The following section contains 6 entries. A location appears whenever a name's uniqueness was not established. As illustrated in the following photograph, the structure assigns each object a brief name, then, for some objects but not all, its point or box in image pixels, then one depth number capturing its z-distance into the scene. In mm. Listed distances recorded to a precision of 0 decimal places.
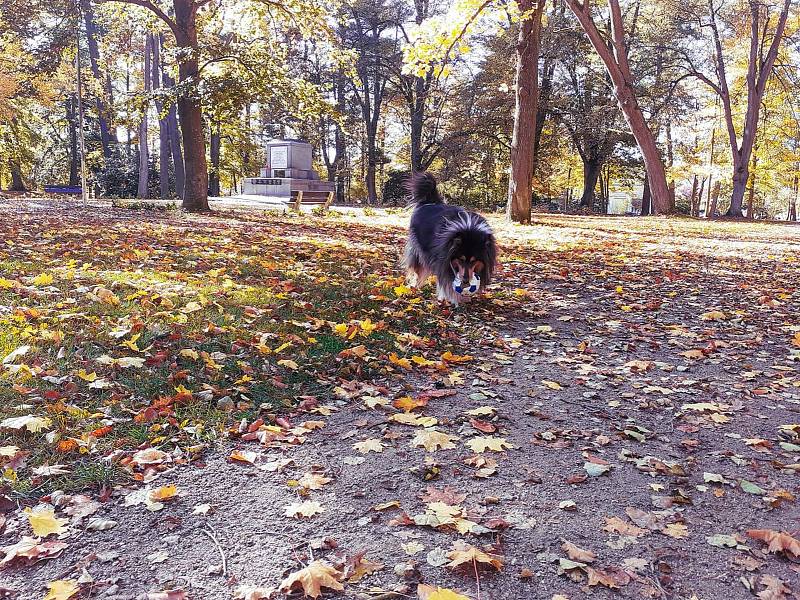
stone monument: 26953
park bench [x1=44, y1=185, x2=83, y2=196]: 28688
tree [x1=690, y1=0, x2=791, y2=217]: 22312
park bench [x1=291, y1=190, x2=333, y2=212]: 24000
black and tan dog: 5559
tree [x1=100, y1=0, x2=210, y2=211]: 13680
